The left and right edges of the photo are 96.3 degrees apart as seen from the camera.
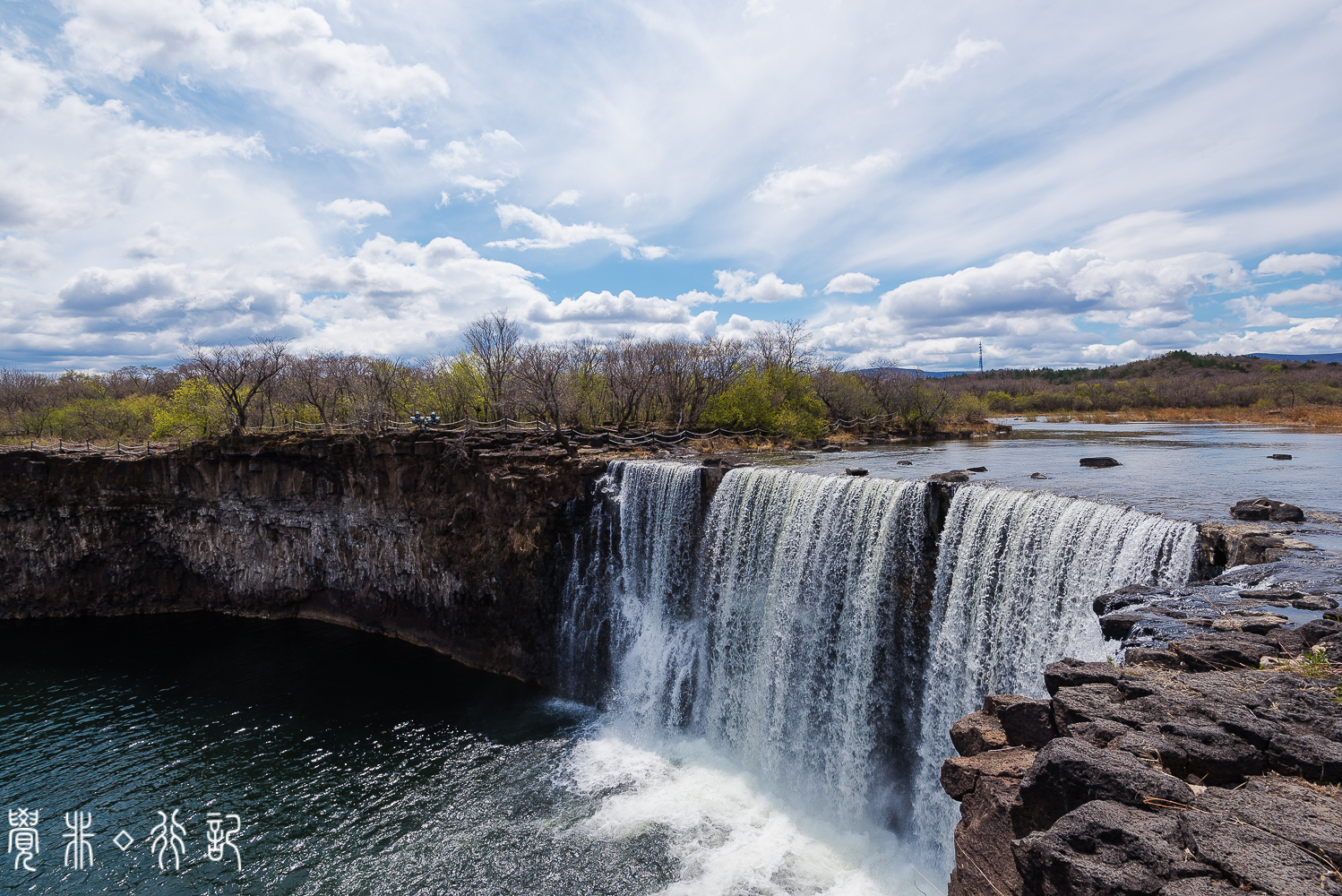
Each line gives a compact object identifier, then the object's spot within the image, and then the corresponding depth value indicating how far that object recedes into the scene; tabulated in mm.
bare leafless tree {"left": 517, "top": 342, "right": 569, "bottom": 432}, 37125
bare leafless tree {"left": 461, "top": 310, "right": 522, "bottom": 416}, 45594
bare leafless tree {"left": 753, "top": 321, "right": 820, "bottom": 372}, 47406
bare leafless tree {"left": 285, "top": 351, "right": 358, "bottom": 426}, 47103
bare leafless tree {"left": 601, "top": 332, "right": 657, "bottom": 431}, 42625
